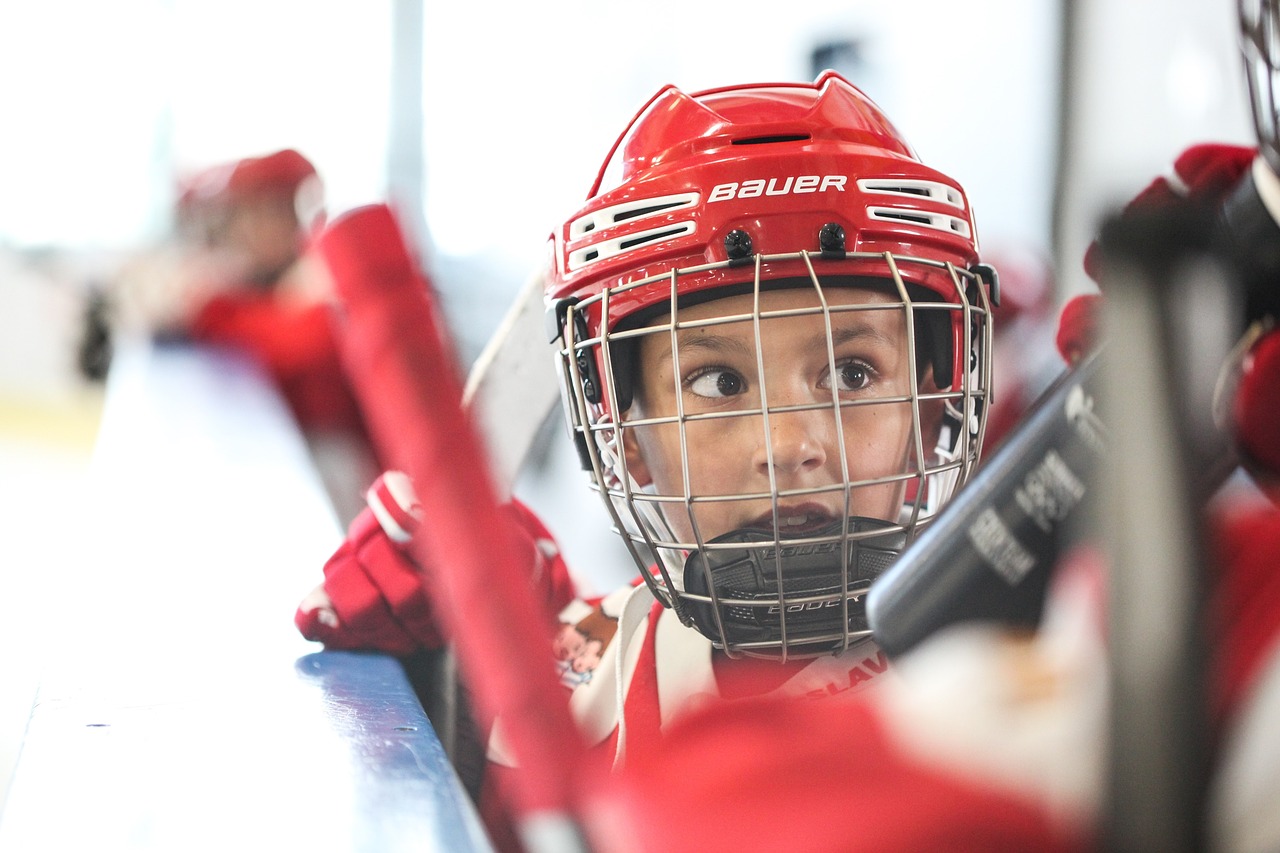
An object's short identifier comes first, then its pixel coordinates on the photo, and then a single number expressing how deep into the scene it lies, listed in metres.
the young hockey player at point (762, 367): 1.22
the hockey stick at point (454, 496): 0.97
